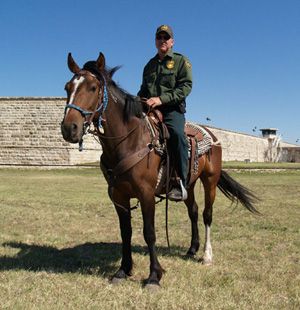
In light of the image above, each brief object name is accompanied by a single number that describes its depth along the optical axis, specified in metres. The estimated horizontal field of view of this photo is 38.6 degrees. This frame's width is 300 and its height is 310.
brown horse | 4.39
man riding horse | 5.25
